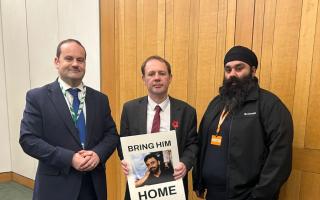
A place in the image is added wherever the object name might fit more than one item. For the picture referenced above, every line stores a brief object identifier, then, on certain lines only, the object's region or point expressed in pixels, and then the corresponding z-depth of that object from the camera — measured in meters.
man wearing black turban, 1.83
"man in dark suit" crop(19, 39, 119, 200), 1.82
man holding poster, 1.99
